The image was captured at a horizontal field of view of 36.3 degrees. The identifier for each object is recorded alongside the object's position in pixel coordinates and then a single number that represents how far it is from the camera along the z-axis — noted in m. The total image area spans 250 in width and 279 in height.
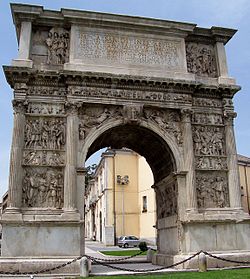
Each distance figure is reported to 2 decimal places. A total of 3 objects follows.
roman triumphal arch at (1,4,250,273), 13.40
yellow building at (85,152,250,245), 33.12
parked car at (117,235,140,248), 29.91
